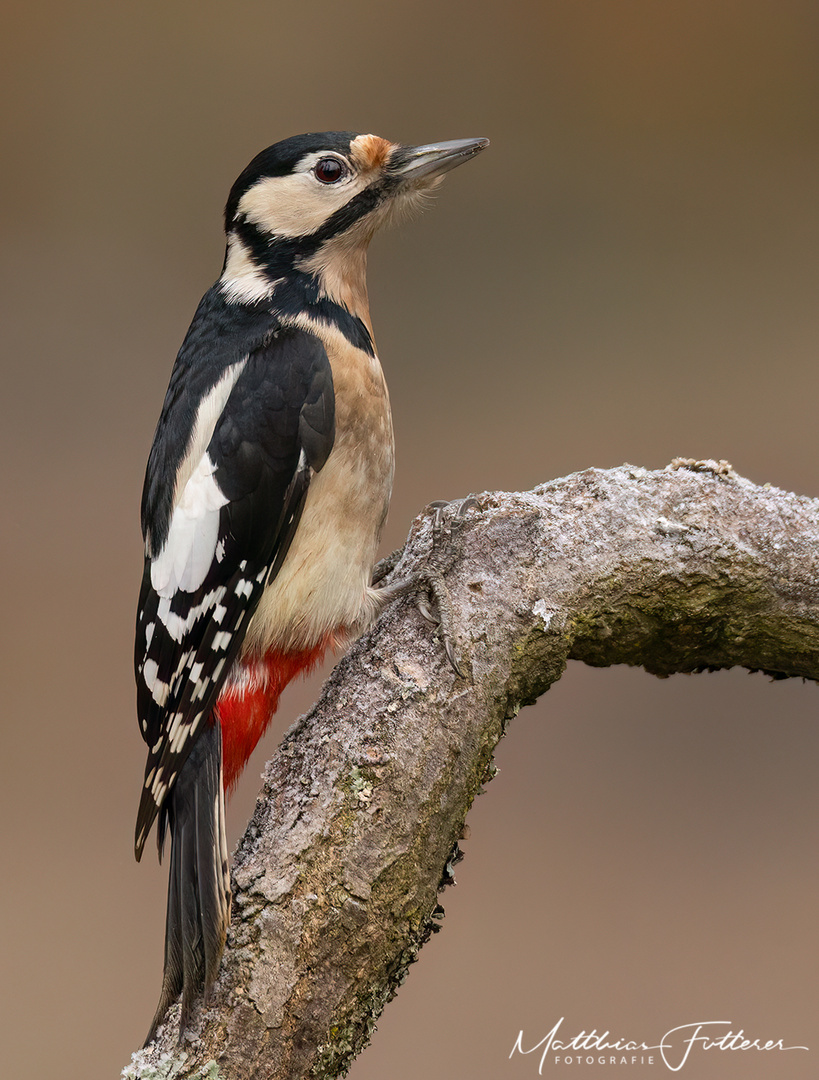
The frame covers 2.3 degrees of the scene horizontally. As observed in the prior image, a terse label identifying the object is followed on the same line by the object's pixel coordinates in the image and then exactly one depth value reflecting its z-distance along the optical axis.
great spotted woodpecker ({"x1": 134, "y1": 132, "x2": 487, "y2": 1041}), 5.40
